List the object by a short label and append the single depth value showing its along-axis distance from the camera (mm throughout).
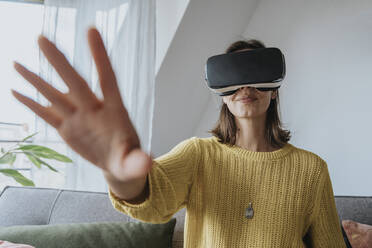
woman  1008
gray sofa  1414
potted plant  977
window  2436
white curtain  2232
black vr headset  1102
